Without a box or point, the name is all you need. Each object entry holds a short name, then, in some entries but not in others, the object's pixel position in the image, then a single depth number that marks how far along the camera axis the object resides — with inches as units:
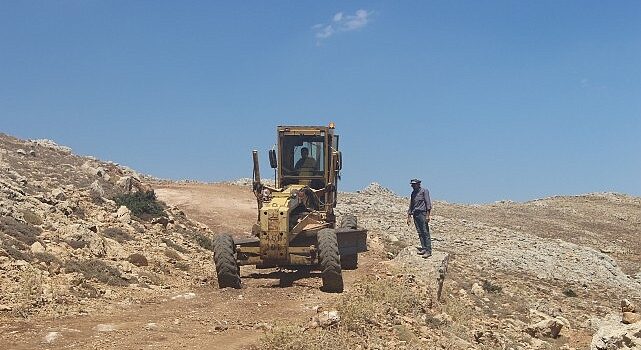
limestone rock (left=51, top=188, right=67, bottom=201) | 649.0
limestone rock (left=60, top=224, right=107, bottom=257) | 510.9
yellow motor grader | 446.0
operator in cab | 567.5
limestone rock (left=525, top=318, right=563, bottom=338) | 498.0
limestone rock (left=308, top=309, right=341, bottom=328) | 322.0
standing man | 553.9
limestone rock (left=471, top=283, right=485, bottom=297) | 589.6
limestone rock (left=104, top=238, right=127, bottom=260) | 535.2
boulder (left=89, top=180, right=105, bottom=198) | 756.6
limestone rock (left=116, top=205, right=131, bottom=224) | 681.0
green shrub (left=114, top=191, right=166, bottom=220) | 764.6
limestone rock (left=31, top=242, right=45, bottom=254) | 456.1
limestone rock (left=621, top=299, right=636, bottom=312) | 499.5
